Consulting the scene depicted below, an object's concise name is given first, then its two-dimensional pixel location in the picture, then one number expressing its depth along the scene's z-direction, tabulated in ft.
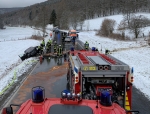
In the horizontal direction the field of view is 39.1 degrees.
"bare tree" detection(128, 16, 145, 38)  130.75
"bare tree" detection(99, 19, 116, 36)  151.84
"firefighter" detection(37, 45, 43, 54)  78.18
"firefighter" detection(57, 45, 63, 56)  72.57
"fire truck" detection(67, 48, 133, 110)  22.39
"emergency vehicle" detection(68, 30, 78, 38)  122.30
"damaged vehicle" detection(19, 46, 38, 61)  76.18
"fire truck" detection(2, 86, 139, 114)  12.84
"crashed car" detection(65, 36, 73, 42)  107.02
